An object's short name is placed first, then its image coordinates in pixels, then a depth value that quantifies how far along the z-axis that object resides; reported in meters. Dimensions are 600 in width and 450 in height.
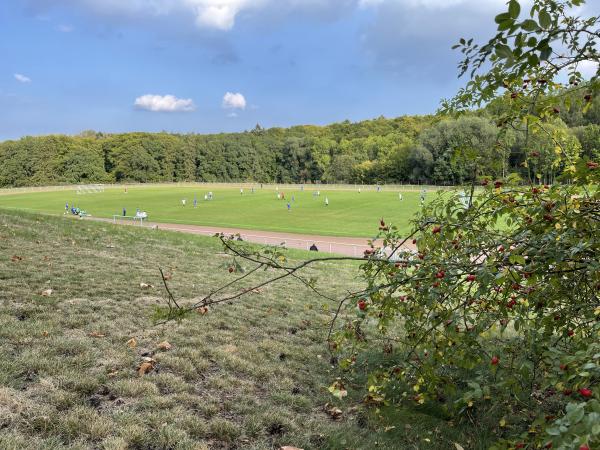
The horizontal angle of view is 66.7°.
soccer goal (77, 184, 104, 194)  83.12
